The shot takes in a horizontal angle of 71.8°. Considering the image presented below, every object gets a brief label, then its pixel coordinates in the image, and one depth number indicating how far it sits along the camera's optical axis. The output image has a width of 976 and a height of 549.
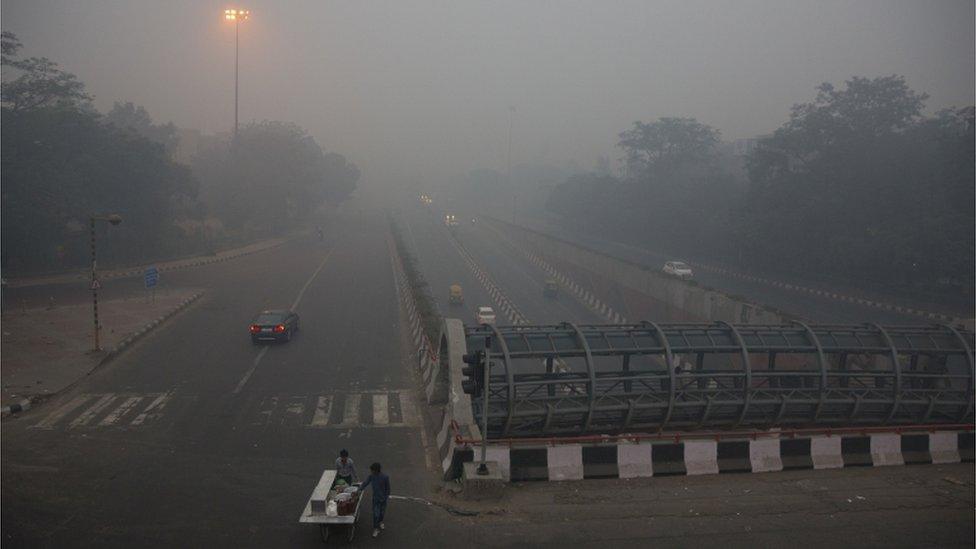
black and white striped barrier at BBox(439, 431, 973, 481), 12.70
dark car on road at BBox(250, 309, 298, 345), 26.80
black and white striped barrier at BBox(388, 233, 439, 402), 20.48
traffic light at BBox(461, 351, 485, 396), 11.91
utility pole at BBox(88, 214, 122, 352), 23.91
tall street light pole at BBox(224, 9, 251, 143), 82.62
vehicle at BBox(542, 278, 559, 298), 49.47
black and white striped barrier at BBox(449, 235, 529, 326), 40.72
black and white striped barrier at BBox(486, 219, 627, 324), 45.44
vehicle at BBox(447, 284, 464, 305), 44.31
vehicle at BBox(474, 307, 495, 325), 36.88
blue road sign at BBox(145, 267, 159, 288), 33.38
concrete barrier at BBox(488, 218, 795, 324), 35.53
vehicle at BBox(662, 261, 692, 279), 56.91
